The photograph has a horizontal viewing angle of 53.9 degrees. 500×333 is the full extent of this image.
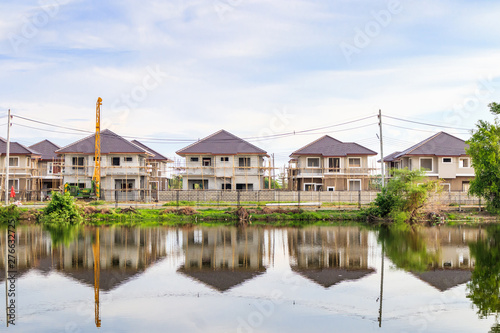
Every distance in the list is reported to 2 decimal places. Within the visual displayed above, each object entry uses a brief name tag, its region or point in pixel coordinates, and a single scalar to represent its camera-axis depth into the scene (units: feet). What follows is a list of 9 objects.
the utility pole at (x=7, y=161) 145.05
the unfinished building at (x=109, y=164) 187.62
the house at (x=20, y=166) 192.70
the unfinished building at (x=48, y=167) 211.61
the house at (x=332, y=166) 195.62
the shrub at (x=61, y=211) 123.24
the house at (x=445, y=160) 185.88
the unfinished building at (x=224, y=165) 190.60
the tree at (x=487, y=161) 127.75
